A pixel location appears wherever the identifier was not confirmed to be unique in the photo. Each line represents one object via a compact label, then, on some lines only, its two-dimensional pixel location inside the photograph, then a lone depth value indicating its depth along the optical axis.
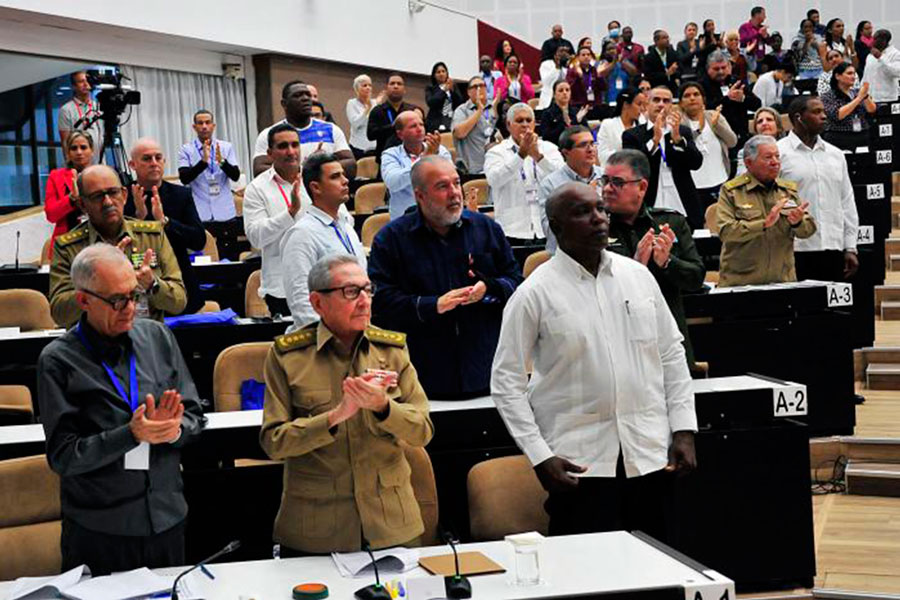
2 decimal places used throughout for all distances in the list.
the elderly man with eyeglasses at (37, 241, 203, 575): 3.46
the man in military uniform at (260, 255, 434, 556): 3.65
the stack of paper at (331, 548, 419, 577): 3.36
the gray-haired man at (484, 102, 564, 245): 8.30
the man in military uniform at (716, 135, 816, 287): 6.75
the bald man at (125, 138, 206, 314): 5.84
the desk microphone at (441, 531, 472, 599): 3.09
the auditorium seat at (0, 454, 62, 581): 3.77
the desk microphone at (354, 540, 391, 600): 3.06
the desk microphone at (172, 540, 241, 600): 3.06
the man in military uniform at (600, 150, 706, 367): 4.61
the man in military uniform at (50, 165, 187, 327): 5.03
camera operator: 10.64
